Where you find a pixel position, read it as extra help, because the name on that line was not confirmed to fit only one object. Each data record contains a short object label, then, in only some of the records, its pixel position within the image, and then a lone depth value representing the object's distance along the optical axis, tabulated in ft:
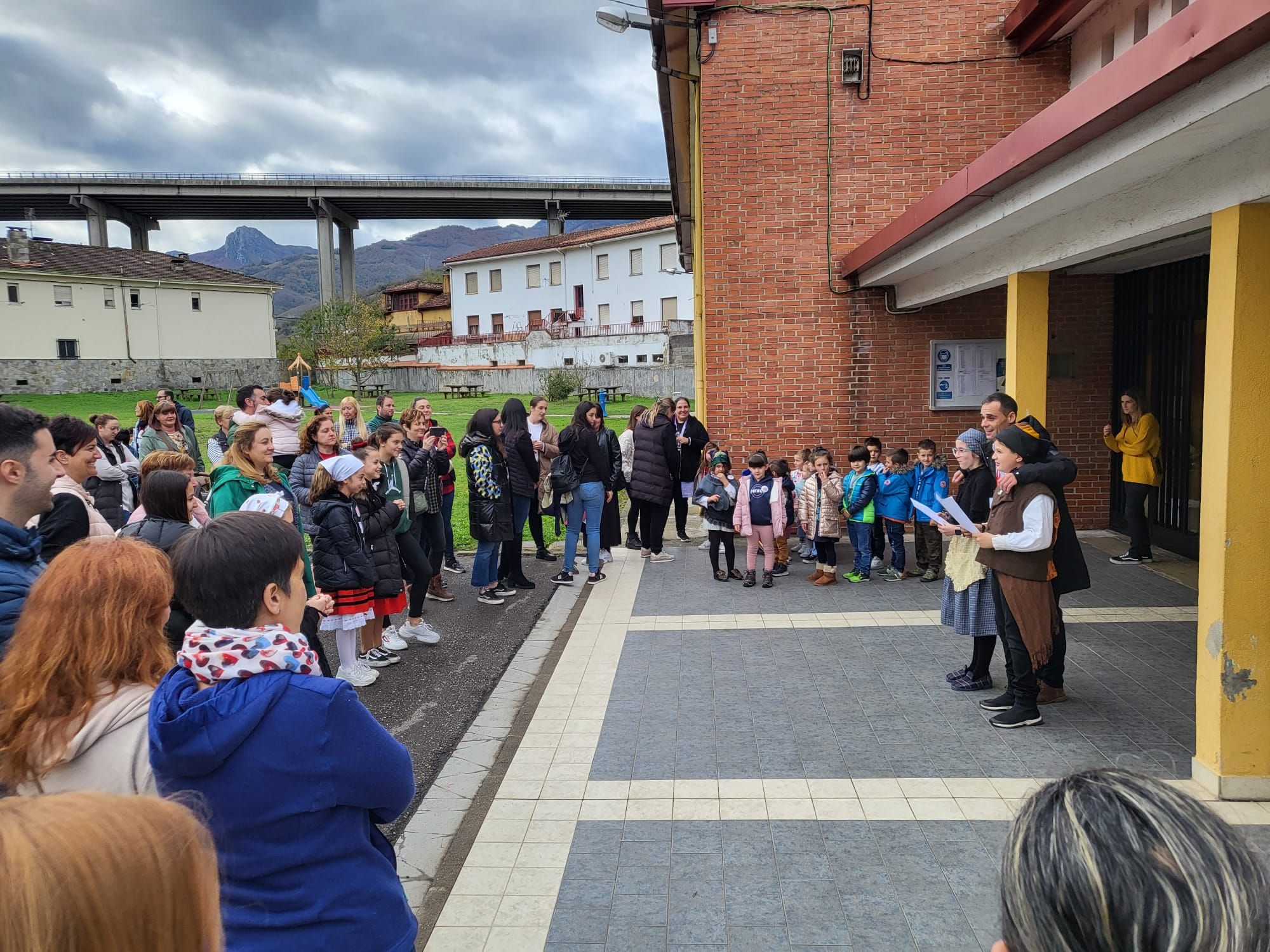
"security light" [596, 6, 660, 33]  34.65
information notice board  35.55
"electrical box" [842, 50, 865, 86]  34.47
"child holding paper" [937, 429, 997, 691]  18.20
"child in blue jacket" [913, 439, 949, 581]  28.09
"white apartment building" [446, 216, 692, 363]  180.34
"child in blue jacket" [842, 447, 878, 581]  28.68
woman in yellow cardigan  28.68
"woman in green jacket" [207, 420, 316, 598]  17.47
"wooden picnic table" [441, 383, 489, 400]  151.74
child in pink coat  28.68
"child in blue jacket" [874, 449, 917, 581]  29.01
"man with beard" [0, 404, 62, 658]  9.41
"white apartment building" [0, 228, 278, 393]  153.79
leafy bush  124.98
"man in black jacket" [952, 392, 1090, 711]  16.26
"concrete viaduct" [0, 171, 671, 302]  194.49
